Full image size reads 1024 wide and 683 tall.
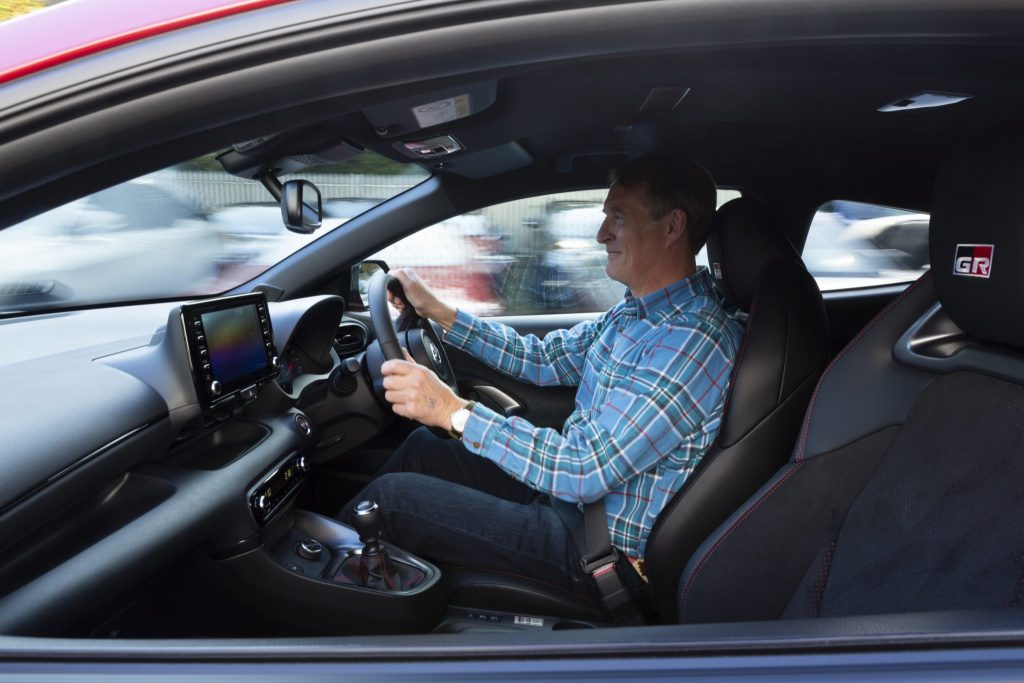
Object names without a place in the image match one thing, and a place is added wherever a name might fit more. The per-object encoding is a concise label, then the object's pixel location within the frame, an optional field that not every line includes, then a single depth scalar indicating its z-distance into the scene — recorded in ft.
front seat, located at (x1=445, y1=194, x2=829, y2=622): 5.20
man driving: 5.42
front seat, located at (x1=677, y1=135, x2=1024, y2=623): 3.45
